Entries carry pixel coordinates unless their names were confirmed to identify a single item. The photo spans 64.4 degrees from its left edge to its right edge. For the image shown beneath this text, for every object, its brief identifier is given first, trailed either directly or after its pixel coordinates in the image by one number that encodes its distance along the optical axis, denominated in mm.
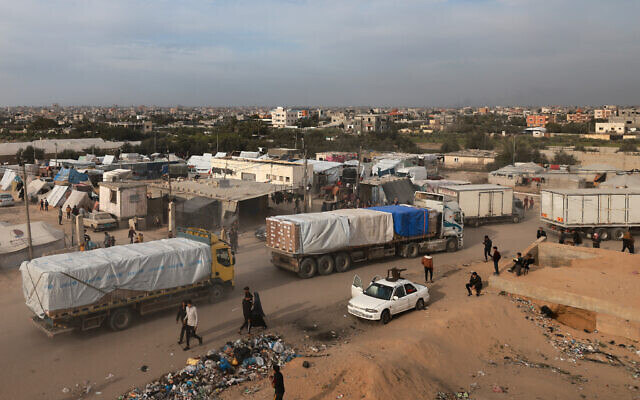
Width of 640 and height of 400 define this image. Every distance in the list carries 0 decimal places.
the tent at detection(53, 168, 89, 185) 38031
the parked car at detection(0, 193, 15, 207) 34062
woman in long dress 12508
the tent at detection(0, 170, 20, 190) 41438
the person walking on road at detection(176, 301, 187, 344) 11484
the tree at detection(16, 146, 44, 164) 58750
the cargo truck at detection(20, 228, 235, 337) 11414
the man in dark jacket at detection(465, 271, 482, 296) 15766
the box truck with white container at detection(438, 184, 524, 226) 27125
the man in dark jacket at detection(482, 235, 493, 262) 20250
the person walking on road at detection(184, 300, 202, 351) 11430
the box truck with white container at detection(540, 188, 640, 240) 24000
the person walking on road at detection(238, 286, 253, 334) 12312
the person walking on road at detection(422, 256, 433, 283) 16969
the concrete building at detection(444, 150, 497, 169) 61062
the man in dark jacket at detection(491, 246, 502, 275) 17094
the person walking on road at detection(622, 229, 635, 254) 20844
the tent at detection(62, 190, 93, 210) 30303
